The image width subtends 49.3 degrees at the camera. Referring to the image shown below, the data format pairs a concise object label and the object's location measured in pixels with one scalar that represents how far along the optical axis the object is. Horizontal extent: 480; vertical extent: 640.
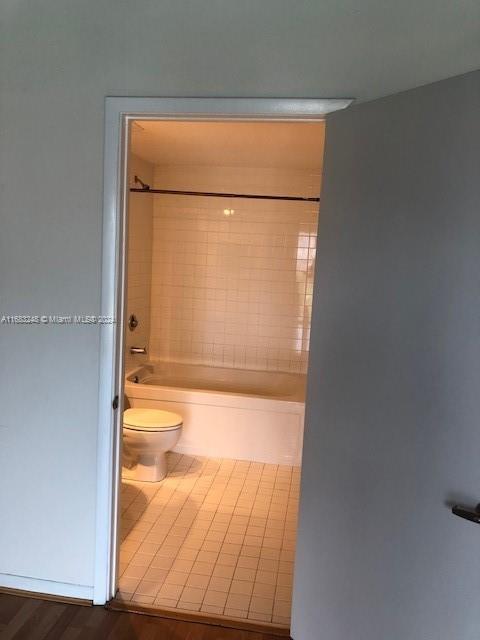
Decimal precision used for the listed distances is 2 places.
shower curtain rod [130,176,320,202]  4.00
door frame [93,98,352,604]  1.89
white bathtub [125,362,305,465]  3.76
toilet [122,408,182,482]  3.28
